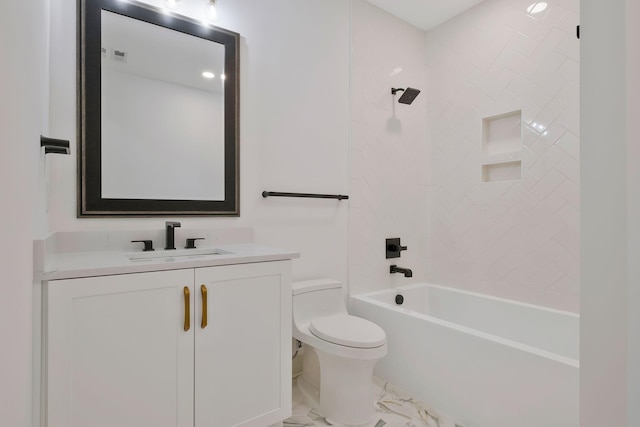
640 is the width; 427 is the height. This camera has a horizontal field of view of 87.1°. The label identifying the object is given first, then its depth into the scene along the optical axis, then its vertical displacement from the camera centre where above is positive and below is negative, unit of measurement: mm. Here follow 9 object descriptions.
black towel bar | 2008 +105
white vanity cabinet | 1112 -519
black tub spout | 2516 -447
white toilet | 1658 -720
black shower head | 2507 +882
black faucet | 1644 -115
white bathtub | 1455 -770
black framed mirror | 1548 +499
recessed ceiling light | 2147 +1327
